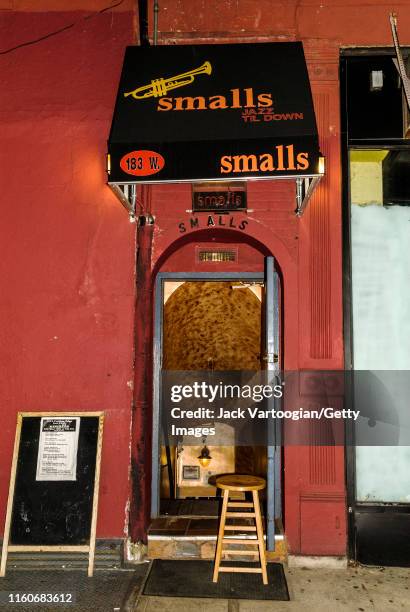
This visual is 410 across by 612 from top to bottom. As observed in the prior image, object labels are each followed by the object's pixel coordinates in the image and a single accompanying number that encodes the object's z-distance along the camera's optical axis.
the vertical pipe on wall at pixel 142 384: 4.72
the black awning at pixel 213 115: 3.99
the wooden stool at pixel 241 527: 4.17
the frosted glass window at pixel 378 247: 4.83
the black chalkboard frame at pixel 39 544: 4.34
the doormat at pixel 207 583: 4.05
